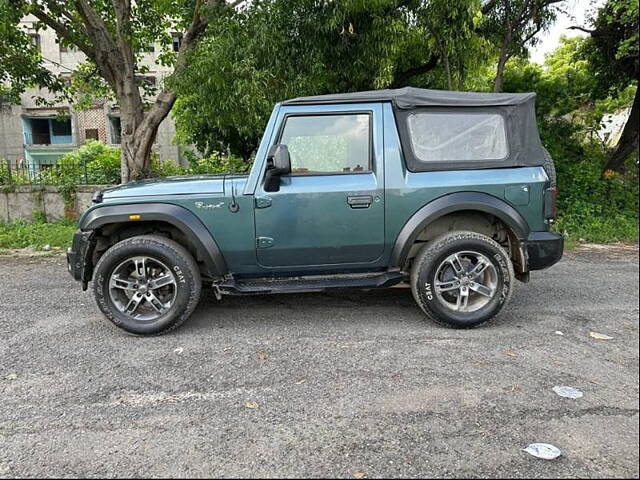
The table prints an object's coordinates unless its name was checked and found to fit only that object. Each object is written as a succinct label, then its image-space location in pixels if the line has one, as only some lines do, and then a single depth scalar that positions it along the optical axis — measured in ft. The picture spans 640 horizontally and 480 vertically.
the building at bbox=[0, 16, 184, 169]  89.35
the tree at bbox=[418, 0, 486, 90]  22.58
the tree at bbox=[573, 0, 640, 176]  28.48
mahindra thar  12.90
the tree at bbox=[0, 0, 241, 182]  27.63
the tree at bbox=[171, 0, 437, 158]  20.92
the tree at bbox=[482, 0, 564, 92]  27.58
